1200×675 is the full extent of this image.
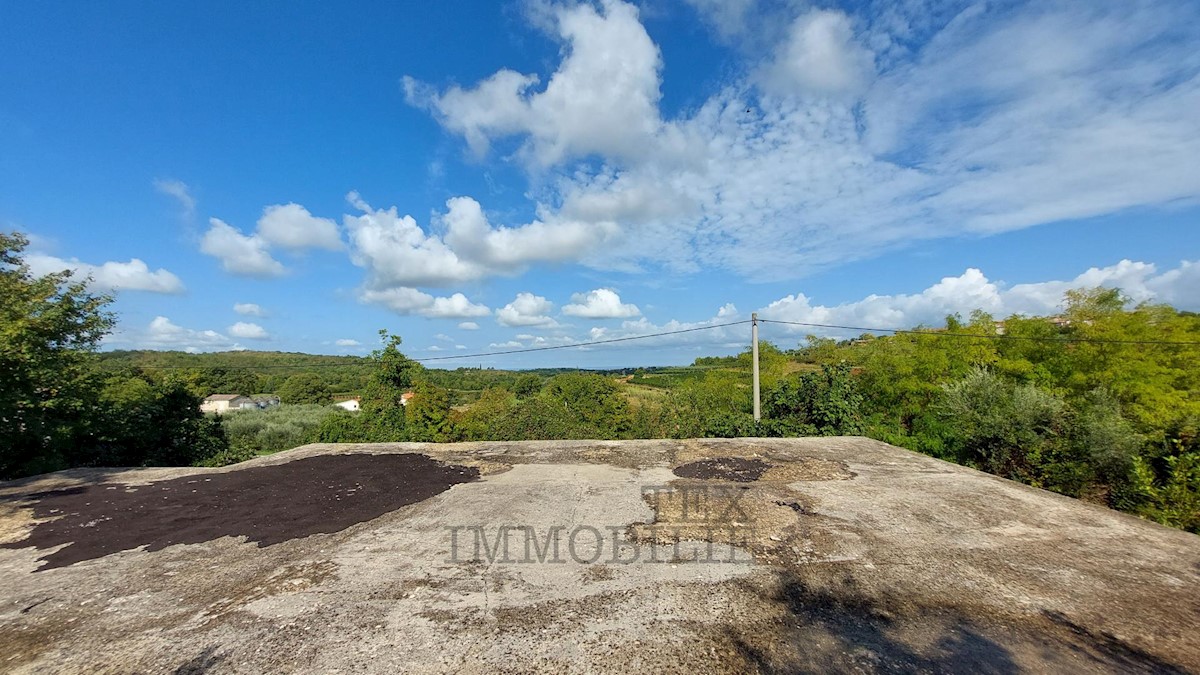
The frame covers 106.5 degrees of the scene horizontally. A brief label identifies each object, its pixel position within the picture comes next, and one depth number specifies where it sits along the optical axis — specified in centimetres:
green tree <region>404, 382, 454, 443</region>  2158
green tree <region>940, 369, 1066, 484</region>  813
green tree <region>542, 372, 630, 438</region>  3578
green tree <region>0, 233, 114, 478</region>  689
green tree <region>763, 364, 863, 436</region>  1003
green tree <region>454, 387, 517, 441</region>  2706
